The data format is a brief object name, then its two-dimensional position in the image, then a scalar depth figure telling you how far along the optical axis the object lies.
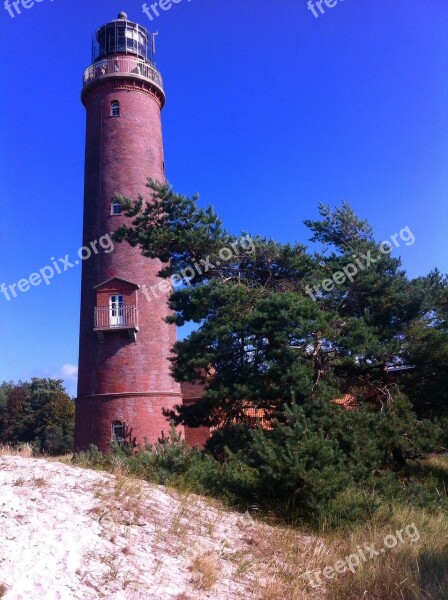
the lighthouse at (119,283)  21.44
